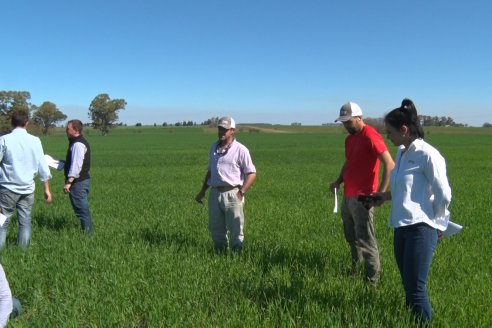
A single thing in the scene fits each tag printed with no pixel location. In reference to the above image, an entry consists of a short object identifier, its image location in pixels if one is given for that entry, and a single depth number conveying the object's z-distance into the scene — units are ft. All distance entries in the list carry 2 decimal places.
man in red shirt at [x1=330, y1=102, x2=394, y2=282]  15.67
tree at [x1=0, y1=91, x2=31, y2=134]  345.10
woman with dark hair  11.27
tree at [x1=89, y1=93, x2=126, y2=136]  423.64
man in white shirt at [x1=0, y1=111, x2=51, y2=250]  19.65
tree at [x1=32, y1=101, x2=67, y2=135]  390.83
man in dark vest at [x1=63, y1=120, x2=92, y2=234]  23.04
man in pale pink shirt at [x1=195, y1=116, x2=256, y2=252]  19.34
